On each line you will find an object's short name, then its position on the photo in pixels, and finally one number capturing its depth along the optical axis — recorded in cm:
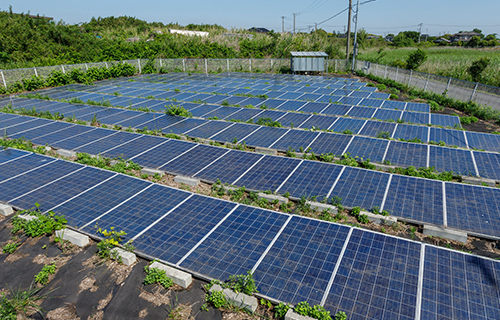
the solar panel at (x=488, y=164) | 973
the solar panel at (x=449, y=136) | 1262
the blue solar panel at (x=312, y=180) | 859
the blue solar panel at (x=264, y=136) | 1259
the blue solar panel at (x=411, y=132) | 1321
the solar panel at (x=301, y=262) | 514
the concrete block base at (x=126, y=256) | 601
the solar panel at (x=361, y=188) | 812
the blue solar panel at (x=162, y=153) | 1068
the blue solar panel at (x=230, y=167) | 962
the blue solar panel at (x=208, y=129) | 1367
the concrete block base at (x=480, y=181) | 945
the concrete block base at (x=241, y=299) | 496
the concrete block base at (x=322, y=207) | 798
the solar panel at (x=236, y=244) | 567
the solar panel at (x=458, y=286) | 464
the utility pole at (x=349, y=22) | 4200
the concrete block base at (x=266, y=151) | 1198
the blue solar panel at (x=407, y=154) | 1054
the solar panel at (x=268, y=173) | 910
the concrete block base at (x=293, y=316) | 463
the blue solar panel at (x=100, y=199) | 723
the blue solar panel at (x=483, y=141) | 1213
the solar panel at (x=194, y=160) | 1013
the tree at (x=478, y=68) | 2547
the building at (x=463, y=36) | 15255
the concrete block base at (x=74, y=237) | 652
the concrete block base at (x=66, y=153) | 1164
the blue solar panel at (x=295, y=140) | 1222
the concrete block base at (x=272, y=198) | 848
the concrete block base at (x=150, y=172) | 1007
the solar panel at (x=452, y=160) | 1004
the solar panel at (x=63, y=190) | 786
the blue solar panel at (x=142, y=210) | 684
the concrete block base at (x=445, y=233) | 688
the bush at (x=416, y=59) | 3288
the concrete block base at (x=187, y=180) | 945
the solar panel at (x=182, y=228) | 614
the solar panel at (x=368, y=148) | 1108
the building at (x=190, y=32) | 5875
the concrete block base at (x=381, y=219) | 747
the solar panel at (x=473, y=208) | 704
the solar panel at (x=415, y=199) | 749
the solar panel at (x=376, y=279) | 475
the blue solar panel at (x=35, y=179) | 845
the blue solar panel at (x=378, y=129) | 1338
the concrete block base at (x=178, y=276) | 544
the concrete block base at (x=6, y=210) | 773
